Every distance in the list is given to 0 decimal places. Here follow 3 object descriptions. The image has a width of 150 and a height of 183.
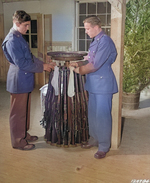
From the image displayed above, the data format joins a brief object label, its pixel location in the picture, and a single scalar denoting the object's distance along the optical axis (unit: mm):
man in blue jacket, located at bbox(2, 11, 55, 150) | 2885
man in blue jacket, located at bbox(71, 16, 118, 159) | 2816
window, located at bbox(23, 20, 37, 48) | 7691
